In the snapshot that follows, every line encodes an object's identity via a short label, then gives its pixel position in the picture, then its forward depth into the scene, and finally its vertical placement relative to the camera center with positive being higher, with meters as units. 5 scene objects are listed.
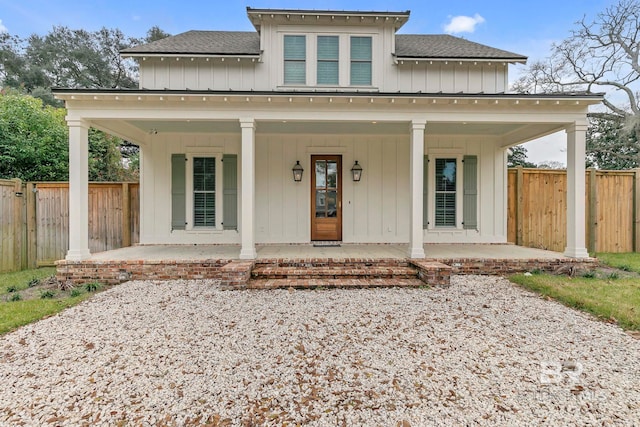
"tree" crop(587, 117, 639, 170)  12.49 +2.91
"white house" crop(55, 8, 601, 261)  7.15 +1.41
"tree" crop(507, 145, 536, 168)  17.08 +3.12
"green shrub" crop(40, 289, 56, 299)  4.52 -1.27
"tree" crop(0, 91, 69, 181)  7.70 +1.81
